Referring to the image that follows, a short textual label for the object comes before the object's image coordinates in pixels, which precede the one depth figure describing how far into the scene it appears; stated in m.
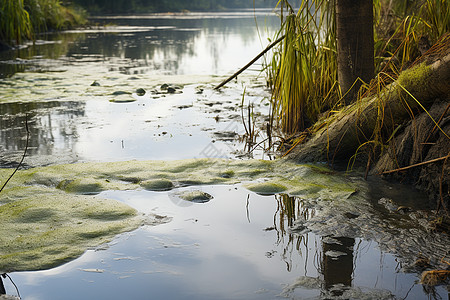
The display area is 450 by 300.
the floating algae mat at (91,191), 1.93
